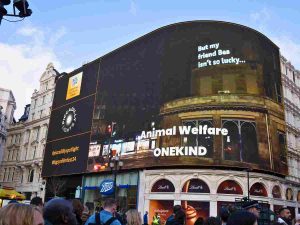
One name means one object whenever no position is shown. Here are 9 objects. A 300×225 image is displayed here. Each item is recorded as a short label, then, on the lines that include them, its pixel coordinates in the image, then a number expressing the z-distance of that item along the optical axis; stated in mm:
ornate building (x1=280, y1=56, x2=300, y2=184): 39594
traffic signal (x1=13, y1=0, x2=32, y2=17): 6207
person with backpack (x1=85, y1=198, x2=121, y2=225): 5688
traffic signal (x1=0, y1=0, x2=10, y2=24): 5859
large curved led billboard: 32469
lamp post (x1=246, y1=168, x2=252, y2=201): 29383
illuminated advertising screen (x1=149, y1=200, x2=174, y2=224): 32656
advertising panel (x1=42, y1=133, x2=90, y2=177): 41438
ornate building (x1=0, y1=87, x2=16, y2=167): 76062
